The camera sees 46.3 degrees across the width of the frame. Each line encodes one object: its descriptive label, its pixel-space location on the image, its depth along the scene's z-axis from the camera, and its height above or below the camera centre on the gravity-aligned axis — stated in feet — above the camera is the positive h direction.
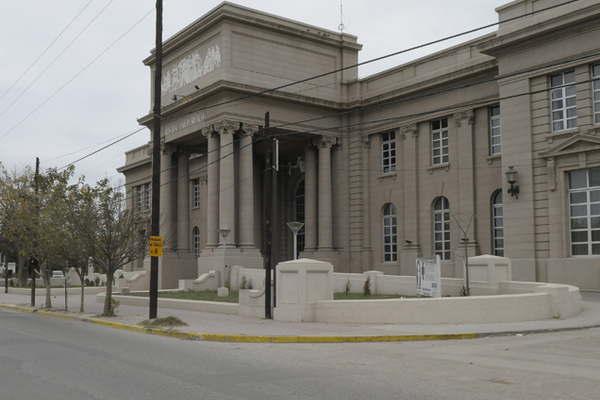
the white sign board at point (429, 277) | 70.79 -2.67
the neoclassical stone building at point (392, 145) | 92.48 +18.05
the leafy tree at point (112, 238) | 80.89 +1.81
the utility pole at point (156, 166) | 70.13 +8.90
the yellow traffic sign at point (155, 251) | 69.51 +0.20
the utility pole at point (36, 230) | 97.56 +3.14
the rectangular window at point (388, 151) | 130.62 +18.65
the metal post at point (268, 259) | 69.00 -0.69
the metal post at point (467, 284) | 77.49 -3.80
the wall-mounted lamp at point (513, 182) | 96.90 +9.37
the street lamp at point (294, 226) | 74.32 +2.74
